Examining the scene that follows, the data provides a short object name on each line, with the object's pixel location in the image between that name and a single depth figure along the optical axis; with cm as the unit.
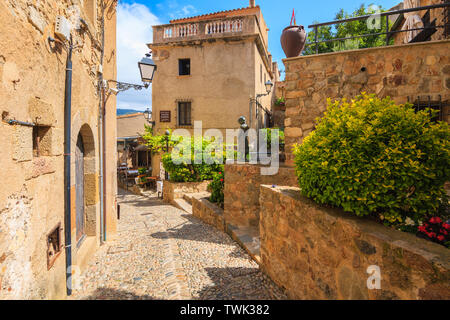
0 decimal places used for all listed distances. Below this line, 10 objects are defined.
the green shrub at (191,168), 1056
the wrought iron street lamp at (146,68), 625
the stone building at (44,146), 188
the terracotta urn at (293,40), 479
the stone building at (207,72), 1323
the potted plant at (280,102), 1694
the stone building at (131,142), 1993
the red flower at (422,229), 180
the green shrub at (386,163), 200
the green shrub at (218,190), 731
